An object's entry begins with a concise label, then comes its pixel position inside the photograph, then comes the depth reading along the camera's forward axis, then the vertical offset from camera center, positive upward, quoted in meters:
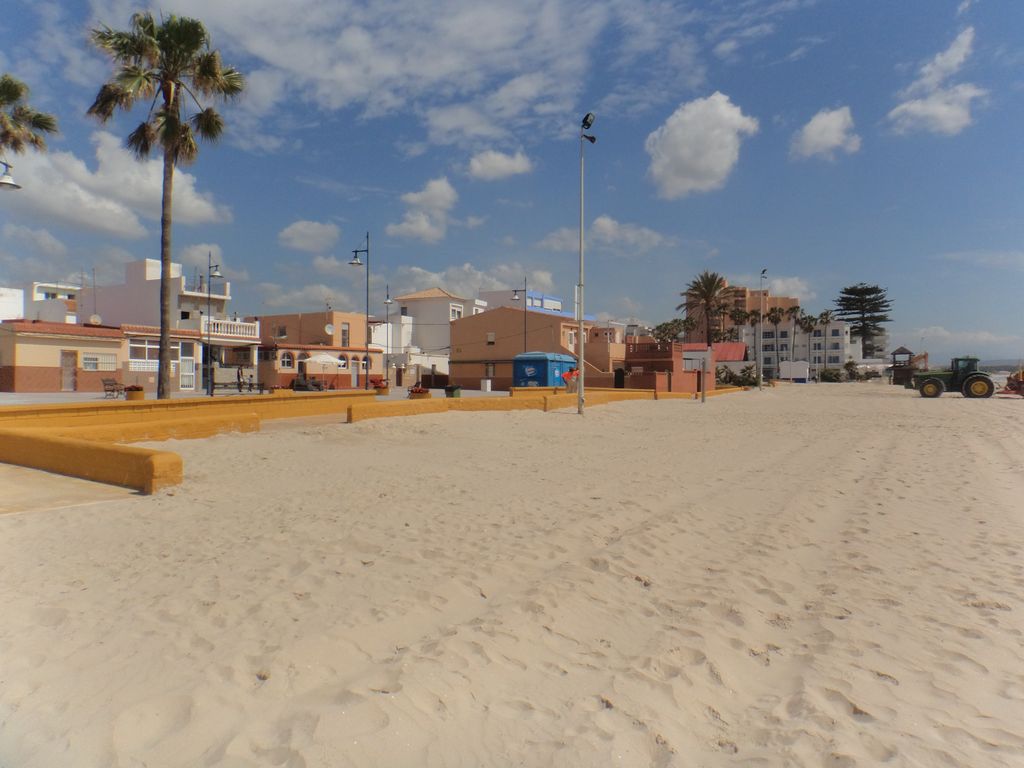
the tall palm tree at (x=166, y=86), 16.05 +7.98
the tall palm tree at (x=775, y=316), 87.98 +9.54
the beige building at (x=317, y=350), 39.41 +1.68
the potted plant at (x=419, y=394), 22.25 -0.70
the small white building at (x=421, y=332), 50.19 +4.13
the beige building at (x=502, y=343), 44.47 +2.60
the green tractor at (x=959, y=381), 32.28 -0.02
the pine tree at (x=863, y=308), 107.38 +13.04
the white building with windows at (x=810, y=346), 97.81 +5.64
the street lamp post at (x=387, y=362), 46.69 +1.01
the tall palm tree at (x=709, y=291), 64.62 +9.71
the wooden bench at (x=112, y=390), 23.69 -0.73
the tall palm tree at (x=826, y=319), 96.63 +9.82
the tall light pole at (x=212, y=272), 29.17 +5.00
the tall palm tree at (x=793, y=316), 94.29 +10.12
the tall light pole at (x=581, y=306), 18.88 +2.54
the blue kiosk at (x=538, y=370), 35.31 +0.39
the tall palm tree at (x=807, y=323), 95.38 +9.05
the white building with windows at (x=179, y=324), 30.77 +3.01
